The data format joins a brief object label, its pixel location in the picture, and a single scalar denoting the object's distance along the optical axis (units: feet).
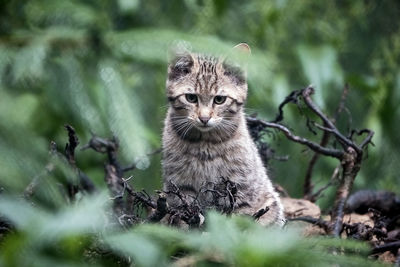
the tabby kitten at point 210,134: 26.78
